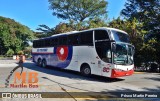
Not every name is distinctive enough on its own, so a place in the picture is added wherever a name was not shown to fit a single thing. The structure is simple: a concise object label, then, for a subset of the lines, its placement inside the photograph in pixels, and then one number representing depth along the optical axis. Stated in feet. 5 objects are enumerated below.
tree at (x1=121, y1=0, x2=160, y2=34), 63.12
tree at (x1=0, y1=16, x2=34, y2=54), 106.48
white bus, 25.06
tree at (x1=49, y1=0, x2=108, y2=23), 83.51
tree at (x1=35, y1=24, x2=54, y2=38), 85.67
